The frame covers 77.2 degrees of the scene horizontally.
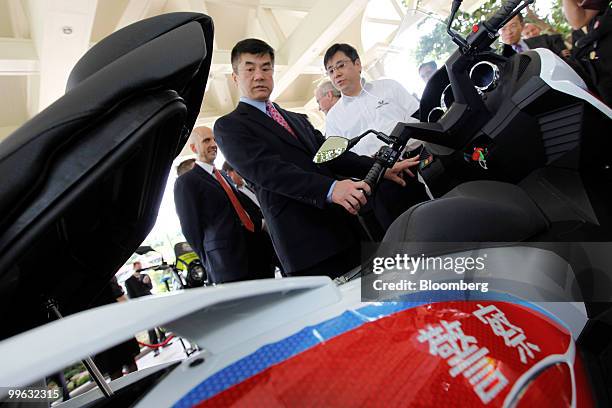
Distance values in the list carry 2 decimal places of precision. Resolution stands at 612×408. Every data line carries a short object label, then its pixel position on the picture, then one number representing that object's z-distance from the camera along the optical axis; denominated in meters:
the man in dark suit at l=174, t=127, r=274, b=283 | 2.45
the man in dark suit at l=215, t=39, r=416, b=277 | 1.41
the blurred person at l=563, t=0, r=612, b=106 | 1.27
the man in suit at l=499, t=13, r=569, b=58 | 2.09
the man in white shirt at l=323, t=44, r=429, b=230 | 2.45
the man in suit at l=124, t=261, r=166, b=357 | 4.65
